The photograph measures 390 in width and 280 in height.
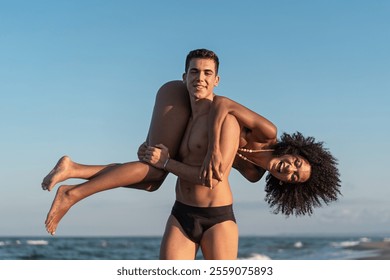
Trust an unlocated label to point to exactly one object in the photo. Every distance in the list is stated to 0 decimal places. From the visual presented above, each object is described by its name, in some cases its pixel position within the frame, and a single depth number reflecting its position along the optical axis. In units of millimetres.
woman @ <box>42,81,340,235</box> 4820
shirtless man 4855
